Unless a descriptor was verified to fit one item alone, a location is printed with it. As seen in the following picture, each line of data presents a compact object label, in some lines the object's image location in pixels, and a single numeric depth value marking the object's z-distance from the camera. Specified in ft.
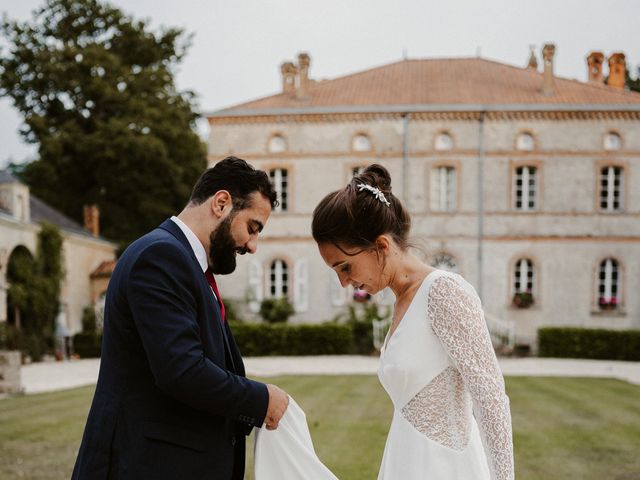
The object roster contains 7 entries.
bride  8.11
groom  8.05
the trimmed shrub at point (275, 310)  79.87
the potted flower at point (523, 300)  78.28
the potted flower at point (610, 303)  78.02
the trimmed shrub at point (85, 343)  77.82
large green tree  95.66
